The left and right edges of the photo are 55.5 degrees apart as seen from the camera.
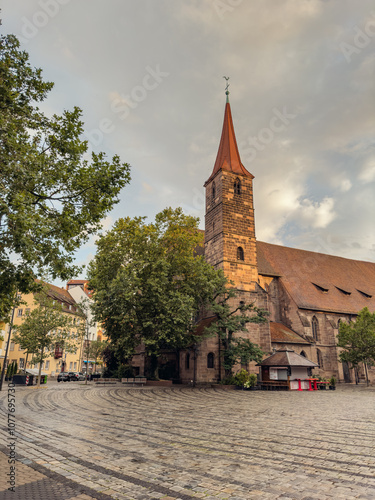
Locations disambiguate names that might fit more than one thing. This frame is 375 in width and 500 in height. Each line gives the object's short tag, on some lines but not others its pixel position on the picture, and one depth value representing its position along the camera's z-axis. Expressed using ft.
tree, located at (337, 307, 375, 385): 101.30
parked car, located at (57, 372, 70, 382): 130.00
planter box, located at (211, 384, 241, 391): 83.32
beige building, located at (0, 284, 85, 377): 140.46
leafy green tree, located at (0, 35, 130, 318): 25.36
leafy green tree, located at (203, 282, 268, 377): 85.76
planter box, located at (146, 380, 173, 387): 88.22
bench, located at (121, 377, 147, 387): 89.08
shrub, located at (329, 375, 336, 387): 90.74
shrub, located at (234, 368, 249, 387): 85.05
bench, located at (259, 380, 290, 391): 82.53
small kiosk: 82.48
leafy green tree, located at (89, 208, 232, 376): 77.92
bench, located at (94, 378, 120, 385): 100.41
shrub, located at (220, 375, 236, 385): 86.15
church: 100.58
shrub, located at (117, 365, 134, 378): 118.29
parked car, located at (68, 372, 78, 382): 134.10
